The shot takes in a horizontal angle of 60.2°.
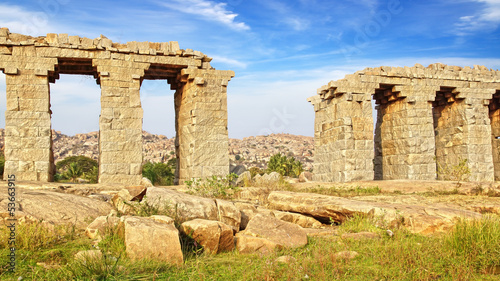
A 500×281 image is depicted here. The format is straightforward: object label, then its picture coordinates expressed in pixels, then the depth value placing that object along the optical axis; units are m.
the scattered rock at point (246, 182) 14.27
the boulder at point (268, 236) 5.85
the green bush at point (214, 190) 10.75
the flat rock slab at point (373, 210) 6.96
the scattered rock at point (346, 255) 5.45
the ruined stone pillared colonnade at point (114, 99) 12.80
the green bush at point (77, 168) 28.64
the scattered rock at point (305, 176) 20.50
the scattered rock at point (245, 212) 7.34
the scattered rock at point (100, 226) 5.69
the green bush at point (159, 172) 19.17
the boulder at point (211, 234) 5.67
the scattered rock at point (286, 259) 5.16
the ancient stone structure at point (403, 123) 15.88
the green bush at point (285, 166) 34.19
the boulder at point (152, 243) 4.92
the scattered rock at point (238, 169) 30.81
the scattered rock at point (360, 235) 6.40
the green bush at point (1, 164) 18.54
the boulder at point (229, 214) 6.91
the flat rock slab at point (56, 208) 6.10
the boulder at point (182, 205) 6.66
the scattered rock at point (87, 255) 4.46
